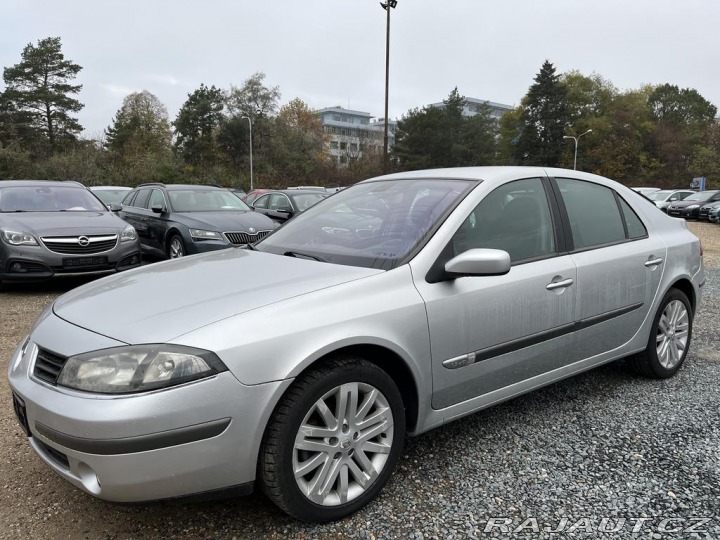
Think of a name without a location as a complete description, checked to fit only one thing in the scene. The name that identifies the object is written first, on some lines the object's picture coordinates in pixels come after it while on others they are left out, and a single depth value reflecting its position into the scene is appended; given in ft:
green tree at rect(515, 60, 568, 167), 201.77
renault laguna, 6.26
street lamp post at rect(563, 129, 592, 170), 192.46
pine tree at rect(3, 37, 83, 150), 140.67
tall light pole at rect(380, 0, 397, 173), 85.56
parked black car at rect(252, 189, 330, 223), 42.29
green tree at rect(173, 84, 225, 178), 177.99
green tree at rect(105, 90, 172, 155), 169.17
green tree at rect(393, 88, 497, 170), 170.50
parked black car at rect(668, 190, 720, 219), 82.33
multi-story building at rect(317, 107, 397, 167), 200.16
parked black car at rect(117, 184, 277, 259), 26.40
